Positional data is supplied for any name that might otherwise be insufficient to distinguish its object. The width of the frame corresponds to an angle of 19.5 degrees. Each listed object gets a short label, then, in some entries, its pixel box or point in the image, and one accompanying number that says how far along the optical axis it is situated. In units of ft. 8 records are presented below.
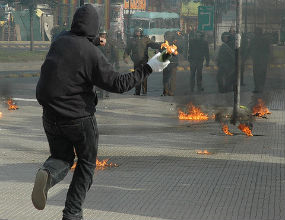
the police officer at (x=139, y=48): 76.54
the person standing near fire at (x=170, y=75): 76.04
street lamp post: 51.44
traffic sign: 61.41
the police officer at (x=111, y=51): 76.13
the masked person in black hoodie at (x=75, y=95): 20.92
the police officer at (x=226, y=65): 57.21
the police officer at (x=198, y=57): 65.05
